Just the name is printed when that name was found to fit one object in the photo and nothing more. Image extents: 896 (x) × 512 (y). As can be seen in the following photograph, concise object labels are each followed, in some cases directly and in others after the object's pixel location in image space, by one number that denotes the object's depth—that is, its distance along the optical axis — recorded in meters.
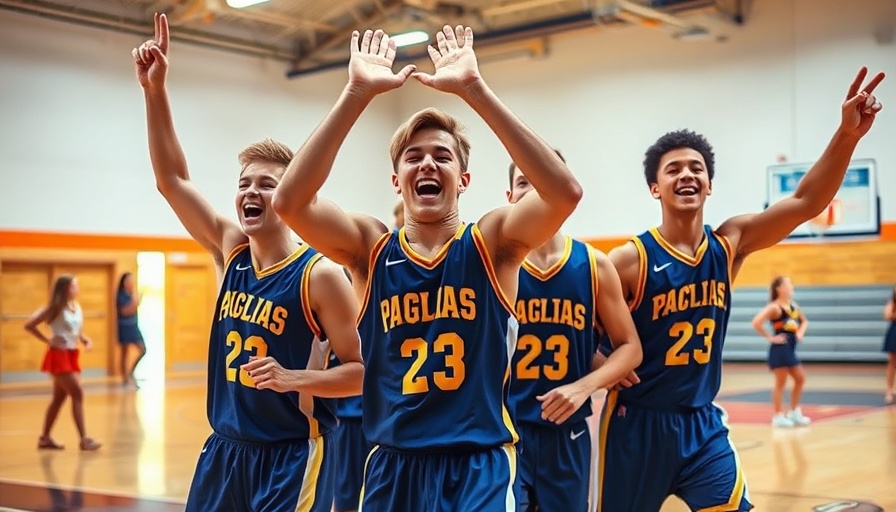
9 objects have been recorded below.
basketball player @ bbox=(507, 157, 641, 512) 4.57
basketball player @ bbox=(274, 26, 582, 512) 3.17
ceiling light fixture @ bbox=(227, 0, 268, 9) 19.12
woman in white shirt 10.89
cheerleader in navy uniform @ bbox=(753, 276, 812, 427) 12.04
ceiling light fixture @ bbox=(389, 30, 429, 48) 20.22
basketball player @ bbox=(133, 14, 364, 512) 3.91
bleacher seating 19.66
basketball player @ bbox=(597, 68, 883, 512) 4.58
